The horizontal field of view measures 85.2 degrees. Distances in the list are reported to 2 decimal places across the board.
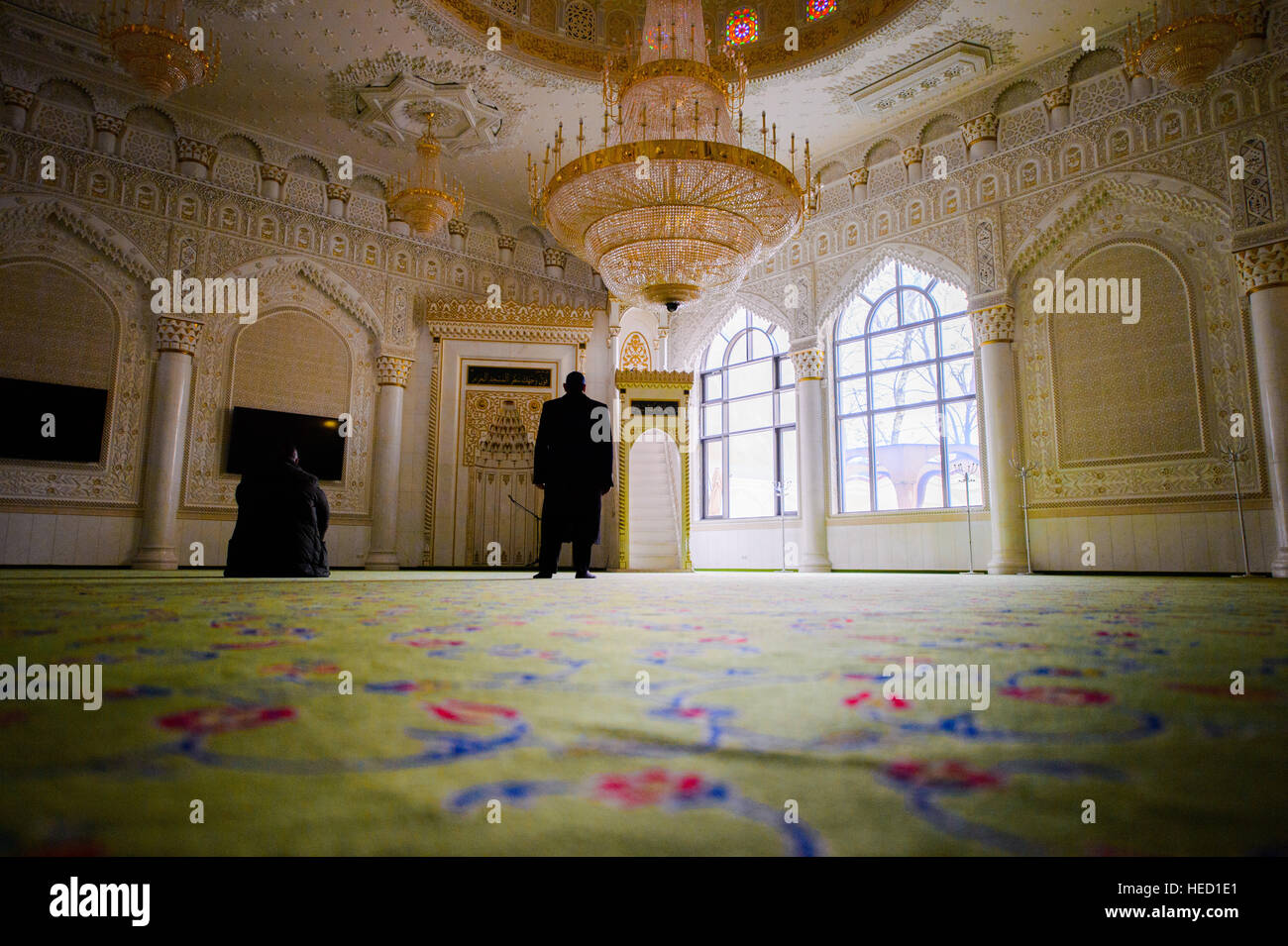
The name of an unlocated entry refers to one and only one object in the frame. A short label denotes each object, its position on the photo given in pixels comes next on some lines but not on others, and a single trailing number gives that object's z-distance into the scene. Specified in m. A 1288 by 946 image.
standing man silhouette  4.78
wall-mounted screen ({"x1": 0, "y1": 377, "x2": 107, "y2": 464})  6.66
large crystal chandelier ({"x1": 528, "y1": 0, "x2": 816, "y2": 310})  4.73
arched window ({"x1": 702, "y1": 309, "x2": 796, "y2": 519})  9.73
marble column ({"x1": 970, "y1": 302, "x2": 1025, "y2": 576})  6.97
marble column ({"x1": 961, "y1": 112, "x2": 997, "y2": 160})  7.57
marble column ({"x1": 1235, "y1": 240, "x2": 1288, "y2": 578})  5.48
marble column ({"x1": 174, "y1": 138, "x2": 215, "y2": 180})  7.68
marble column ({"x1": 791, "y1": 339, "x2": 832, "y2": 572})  8.66
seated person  4.24
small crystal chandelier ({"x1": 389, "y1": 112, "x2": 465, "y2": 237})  6.76
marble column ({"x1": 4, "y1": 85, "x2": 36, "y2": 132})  6.77
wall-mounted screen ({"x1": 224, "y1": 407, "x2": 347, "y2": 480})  7.74
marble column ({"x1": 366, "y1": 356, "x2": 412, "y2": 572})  8.44
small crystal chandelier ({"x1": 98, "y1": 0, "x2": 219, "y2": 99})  4.70
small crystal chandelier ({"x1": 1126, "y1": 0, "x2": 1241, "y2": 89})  4.42
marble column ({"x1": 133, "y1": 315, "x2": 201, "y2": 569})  7.06
